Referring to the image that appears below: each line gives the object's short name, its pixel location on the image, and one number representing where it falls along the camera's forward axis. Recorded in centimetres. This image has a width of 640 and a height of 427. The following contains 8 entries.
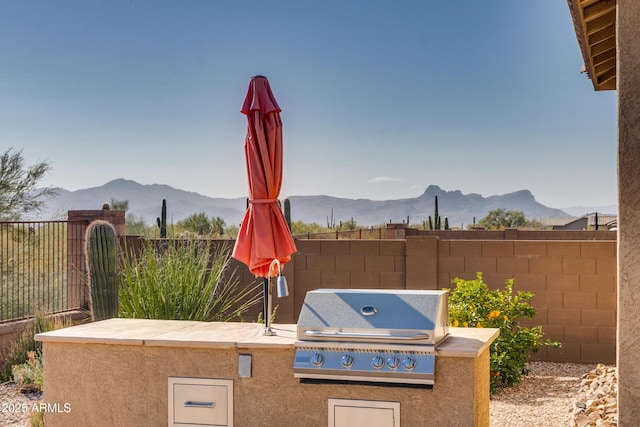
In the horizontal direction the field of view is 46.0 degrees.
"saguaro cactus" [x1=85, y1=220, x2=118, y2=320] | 810
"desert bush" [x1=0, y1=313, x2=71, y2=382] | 856
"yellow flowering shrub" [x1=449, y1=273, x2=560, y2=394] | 739
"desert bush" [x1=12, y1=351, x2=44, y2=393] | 765
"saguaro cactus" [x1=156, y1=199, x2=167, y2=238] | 1792
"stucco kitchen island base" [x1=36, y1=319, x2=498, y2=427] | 395
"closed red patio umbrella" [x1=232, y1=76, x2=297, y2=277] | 481
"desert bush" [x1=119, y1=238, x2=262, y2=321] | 718
